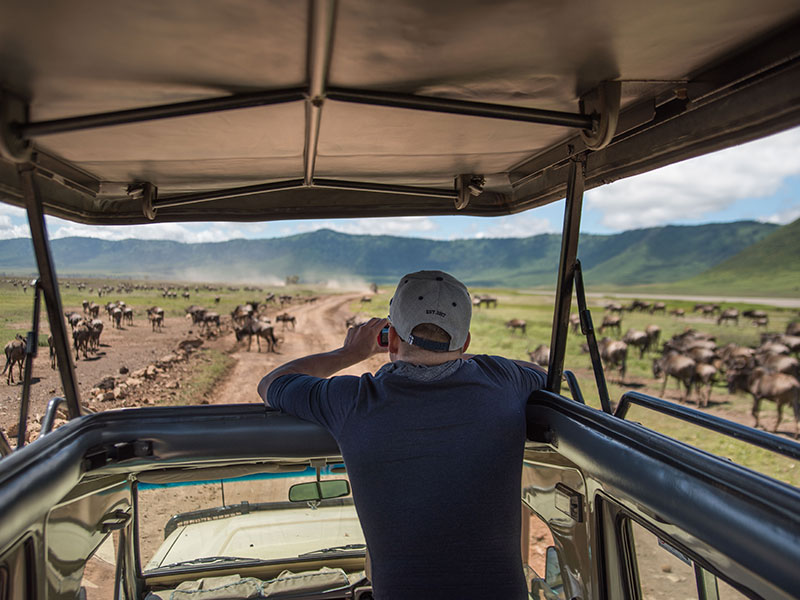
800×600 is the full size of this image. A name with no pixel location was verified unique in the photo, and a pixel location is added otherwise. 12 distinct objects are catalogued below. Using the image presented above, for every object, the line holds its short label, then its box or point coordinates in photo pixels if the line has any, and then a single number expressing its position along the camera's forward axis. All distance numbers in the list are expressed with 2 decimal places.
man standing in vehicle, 1.54
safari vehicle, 1.24
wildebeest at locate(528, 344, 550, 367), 24.70
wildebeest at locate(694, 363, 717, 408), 20.45
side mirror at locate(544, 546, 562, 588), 2.33
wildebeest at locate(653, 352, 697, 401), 20.84
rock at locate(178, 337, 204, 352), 25.79
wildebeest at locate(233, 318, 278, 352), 29.02
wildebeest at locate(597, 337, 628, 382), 24.55
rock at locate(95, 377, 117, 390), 16.17
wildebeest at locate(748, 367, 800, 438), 17.61
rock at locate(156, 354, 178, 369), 21.51
